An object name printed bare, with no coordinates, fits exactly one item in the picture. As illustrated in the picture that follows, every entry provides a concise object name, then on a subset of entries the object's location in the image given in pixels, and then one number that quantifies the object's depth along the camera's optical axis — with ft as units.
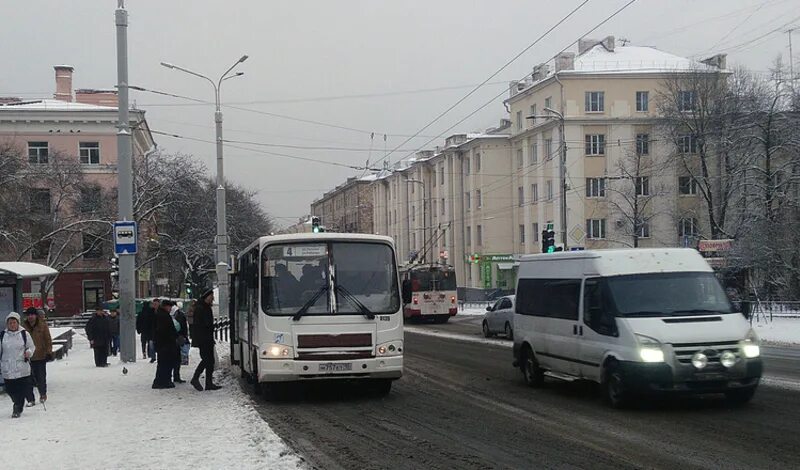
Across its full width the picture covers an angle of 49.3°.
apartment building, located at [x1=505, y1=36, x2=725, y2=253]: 189.37
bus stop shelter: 52.08
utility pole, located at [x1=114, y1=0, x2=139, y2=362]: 68.39
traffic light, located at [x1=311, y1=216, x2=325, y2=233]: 95.88
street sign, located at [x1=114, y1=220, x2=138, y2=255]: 66.39
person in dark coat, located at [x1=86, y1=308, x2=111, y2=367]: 68.81
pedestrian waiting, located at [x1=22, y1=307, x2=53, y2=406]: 46.44
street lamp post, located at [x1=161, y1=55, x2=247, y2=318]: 116.06
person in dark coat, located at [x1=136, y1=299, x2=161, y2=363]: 70.64
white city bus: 44.42
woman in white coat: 41.63
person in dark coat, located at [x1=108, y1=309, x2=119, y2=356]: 82.17
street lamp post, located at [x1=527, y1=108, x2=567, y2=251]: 121.36
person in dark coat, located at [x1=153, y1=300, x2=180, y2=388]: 52.70
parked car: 98.22
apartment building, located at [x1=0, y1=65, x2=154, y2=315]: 208.23
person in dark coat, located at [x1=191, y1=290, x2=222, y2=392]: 51.06
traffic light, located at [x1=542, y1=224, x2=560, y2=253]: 102.99
